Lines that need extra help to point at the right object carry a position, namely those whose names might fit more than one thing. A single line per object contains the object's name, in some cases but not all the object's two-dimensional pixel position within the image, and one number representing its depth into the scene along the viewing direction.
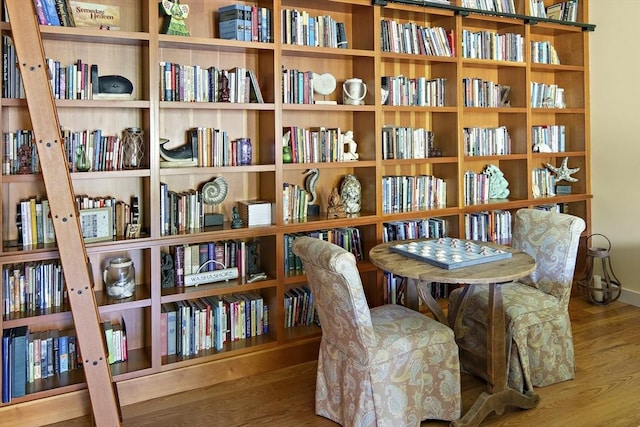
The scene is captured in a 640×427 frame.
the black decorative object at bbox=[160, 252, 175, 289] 2.72
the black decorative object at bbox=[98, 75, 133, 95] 2.55
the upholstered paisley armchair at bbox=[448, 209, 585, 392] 2.52
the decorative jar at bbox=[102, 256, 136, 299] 2.58
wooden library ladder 2.00
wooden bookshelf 2.51
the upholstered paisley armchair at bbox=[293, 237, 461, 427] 2.07
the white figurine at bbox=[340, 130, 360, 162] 3.23
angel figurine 2.61
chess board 2.29
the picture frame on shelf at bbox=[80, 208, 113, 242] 2.49
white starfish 4.11
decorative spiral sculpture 2.86
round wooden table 2.15
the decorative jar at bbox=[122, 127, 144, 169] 2.60
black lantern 3.87
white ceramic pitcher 3.16
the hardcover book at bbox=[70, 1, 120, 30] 2.53
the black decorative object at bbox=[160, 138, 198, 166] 2.71
